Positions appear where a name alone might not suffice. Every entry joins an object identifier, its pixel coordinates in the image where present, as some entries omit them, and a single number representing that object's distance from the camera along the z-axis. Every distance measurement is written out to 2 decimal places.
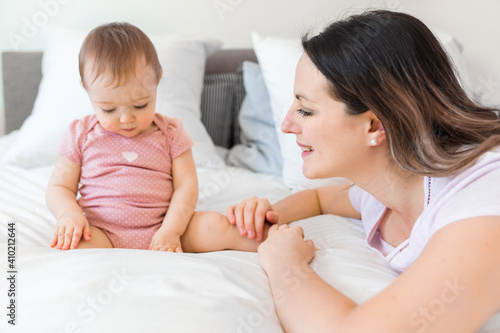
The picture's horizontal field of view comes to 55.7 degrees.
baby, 1.19
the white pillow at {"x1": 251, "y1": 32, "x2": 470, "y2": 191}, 1.79
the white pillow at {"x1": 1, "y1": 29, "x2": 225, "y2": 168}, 1.86
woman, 0.71
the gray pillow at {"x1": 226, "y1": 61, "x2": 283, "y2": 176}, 2.01
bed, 0.75
